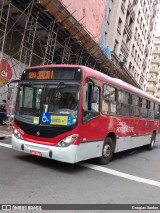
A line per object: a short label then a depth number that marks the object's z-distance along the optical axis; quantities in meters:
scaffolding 13.82
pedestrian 14.82
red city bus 7.35
